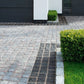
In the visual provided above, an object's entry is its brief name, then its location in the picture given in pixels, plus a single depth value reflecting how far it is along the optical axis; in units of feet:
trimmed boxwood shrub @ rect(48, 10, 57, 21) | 52.37
